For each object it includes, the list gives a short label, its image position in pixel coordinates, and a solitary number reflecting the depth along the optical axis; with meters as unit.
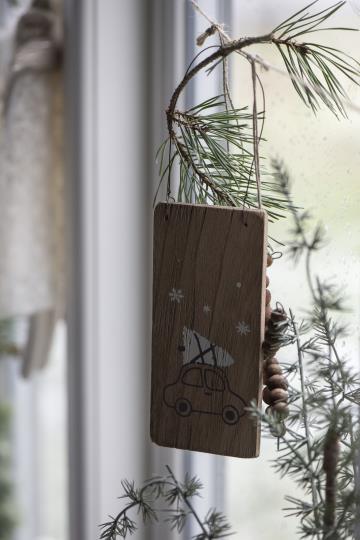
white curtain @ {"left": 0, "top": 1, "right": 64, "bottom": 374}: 1.54
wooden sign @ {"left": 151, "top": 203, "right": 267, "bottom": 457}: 1.00
